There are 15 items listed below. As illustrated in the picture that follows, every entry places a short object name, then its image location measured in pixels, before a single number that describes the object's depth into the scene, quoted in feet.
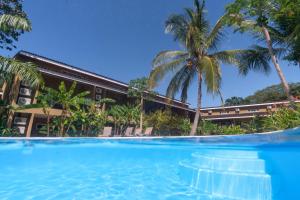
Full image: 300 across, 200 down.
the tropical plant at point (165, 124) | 43.66
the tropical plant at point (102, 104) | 38.93
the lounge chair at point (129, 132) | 39.60
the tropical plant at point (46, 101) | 29.33
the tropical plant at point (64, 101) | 30.34
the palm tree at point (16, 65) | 21.27
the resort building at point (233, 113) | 60.75
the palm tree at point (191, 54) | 28.48
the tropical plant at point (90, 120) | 32.93
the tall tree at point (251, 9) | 9.05
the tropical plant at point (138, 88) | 45.07
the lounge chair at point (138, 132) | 39.80
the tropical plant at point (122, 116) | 42.03
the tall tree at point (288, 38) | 19.77
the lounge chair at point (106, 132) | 35.46
